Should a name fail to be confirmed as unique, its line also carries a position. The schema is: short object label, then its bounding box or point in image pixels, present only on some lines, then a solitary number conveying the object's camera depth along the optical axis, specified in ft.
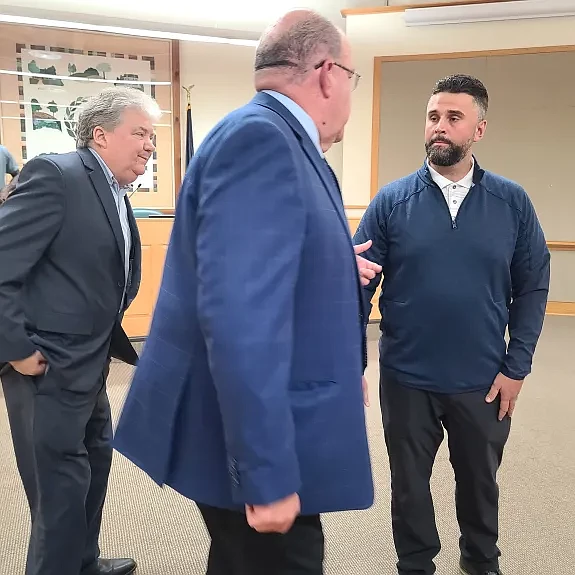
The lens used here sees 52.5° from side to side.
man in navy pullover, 5.54
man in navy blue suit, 2.90
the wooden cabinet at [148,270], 15.34
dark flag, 19.26
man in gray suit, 4.87
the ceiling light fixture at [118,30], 16.80
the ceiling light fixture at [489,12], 17.52
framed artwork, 18.21
